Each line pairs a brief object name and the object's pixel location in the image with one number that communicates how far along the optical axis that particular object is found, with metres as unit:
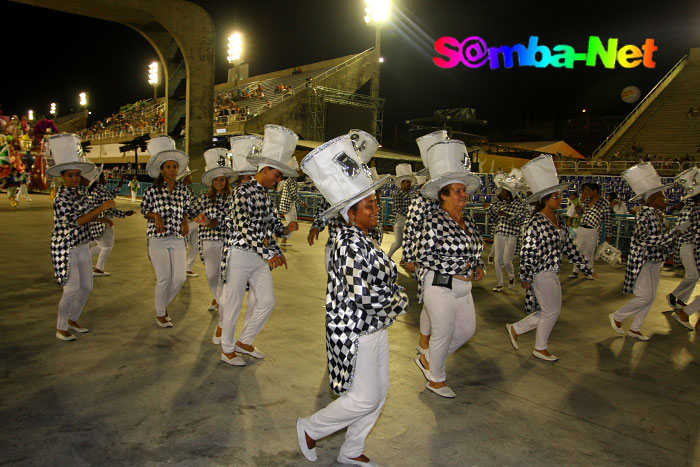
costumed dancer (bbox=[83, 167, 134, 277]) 8.47
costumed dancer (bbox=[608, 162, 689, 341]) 6.04
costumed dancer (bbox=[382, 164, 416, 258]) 11.05
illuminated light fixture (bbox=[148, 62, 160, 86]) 57.24
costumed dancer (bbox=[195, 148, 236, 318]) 6.22
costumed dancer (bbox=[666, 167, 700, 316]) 6.73
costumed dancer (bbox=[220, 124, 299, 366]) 4.69
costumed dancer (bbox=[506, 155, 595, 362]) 5.04
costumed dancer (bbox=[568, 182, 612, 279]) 10.28
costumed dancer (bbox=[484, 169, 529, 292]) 8.94
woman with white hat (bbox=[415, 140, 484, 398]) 4.18
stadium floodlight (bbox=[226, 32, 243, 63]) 51.66
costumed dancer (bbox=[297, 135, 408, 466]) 2.89
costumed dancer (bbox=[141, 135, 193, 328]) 5.55
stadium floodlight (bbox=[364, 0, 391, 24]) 26.50
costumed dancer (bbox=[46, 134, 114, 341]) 5.05
